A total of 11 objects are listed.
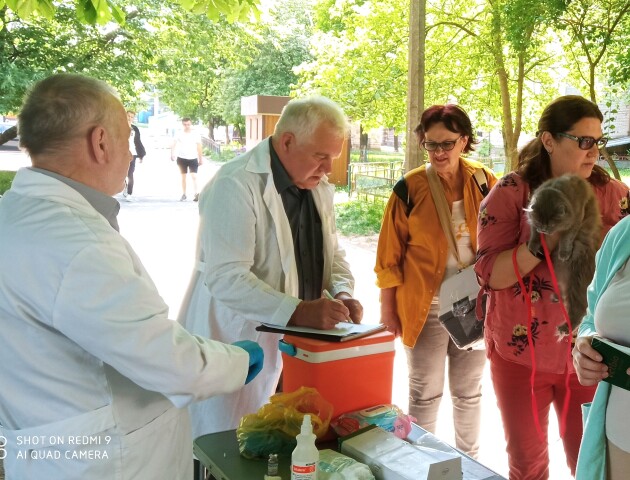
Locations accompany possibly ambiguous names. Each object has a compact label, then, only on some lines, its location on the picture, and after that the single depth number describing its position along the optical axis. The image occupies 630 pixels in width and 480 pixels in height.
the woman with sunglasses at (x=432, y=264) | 2.78
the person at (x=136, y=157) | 11.23
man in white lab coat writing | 2.19
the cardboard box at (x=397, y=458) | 1.48
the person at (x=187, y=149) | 11.50
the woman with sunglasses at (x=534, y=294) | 2.18
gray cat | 2.00
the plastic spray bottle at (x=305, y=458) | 1.42
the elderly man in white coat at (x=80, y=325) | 1.31
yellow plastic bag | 1.71
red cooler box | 1.80
